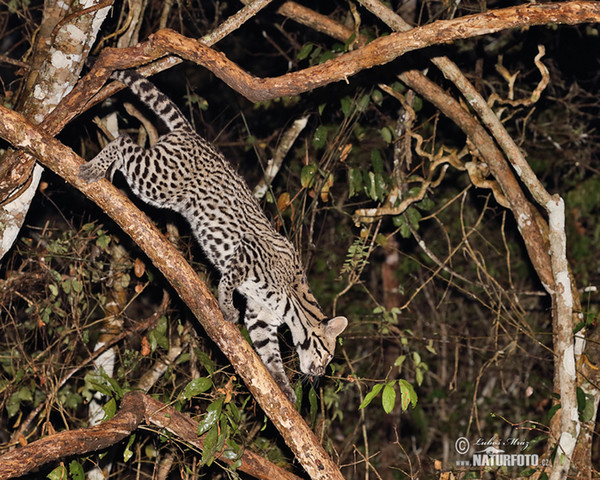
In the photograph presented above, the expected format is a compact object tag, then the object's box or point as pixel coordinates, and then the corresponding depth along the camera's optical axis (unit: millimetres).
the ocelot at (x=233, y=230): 11109
